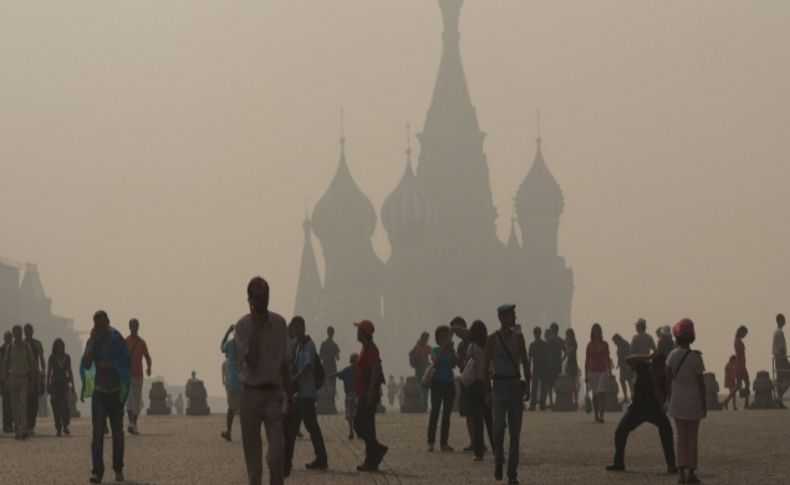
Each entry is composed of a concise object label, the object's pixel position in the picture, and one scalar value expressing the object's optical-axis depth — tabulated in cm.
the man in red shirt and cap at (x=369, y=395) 2205
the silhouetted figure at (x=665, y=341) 3256
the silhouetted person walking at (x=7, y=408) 3111
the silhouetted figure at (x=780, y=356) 3925
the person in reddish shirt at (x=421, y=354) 3619
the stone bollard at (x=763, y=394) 4125
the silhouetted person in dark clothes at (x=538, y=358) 3894
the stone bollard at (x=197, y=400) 4531
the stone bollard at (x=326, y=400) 4456
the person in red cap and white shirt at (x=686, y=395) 1970
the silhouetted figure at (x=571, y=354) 3878
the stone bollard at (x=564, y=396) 4166
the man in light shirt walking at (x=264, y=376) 1573
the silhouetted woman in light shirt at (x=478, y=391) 2350
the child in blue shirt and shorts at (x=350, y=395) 2511
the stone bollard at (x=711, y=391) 4097
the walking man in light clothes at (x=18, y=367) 2983
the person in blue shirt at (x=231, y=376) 2616
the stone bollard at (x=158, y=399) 4622
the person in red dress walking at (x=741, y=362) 3850
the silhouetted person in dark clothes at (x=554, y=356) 3941
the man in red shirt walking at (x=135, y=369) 2962
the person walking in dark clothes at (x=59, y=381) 3175
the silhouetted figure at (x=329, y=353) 3897
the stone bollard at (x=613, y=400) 4119
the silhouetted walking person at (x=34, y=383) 3052
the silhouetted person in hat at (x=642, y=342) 3186
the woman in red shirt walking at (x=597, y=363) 3178
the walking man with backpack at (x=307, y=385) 2191
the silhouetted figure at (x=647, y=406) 2127
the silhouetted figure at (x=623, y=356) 4041
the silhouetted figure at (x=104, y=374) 2061
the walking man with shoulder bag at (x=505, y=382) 1992
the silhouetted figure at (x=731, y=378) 4047
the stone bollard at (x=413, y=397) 4444
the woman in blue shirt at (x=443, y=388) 2538
